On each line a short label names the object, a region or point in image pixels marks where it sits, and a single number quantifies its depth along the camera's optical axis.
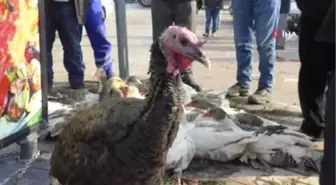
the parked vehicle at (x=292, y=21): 14.24
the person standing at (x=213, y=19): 14.09
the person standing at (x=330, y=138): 2.76
